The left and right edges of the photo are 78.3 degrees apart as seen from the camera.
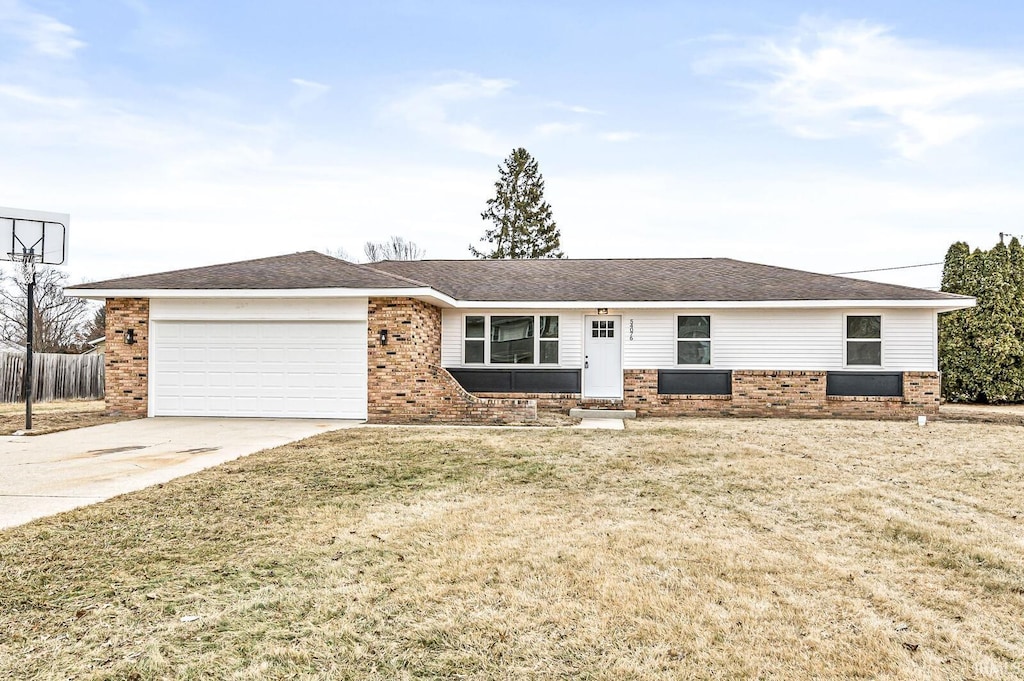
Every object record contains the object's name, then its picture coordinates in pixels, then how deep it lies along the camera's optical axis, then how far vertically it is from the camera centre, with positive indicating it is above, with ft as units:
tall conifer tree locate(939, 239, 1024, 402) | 60.64 +2.75
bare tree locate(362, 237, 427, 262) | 144.46 +23.37
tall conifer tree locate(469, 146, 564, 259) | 120.06 +26.31
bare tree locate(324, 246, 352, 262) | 141.94 +22.28
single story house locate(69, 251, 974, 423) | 40.75 +0.72
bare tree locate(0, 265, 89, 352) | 94.89 +5.09
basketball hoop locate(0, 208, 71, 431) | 37.96 +6.73
